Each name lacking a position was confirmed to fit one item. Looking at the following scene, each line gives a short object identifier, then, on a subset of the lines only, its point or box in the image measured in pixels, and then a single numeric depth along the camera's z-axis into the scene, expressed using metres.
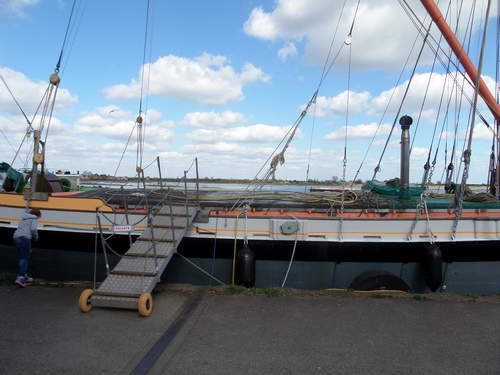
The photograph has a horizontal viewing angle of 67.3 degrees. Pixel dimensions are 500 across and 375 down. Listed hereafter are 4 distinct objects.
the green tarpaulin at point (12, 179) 8.88
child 6.02
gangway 4.84
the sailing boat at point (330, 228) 6.80
